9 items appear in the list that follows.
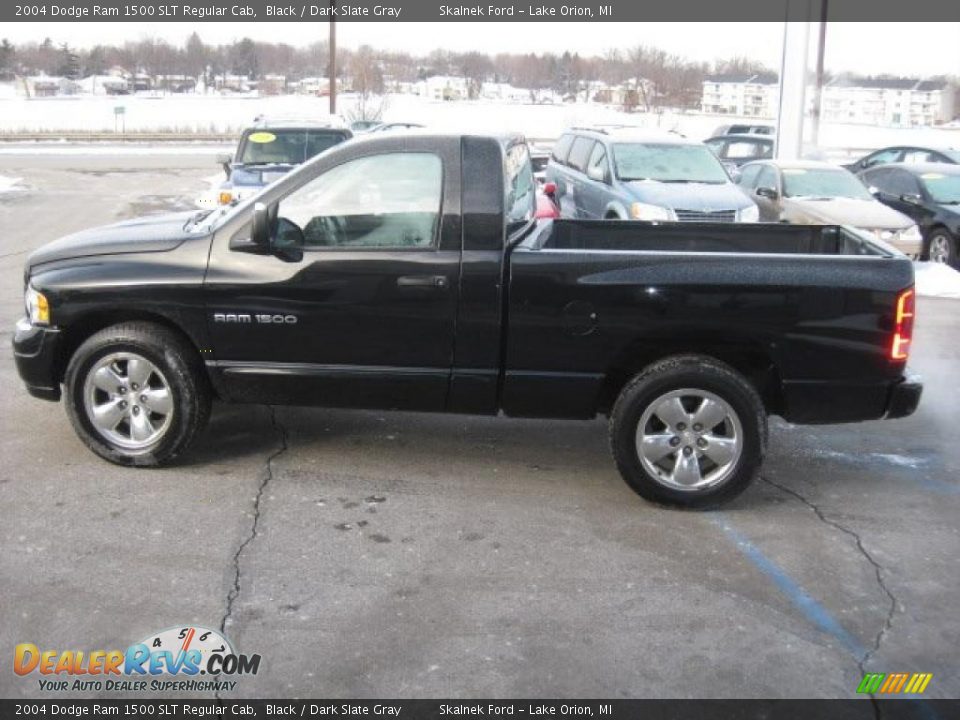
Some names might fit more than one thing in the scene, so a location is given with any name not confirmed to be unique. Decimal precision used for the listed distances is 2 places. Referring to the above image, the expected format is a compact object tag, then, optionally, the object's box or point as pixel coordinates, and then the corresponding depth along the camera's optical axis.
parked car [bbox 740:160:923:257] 13.80
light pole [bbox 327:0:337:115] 32.31
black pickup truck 5.37
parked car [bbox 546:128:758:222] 12.87
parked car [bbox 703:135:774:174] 24.52
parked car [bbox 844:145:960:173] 21.05
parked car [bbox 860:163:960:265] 14.34
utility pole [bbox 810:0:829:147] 21.84
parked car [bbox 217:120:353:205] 13.73
